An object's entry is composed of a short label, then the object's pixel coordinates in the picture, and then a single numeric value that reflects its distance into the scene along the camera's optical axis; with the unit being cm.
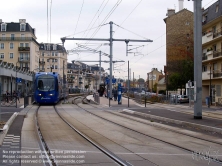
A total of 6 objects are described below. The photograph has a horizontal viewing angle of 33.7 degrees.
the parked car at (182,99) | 5414
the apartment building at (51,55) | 12650
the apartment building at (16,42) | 9045
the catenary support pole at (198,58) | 2169
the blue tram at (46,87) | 3928
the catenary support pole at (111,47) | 4371
